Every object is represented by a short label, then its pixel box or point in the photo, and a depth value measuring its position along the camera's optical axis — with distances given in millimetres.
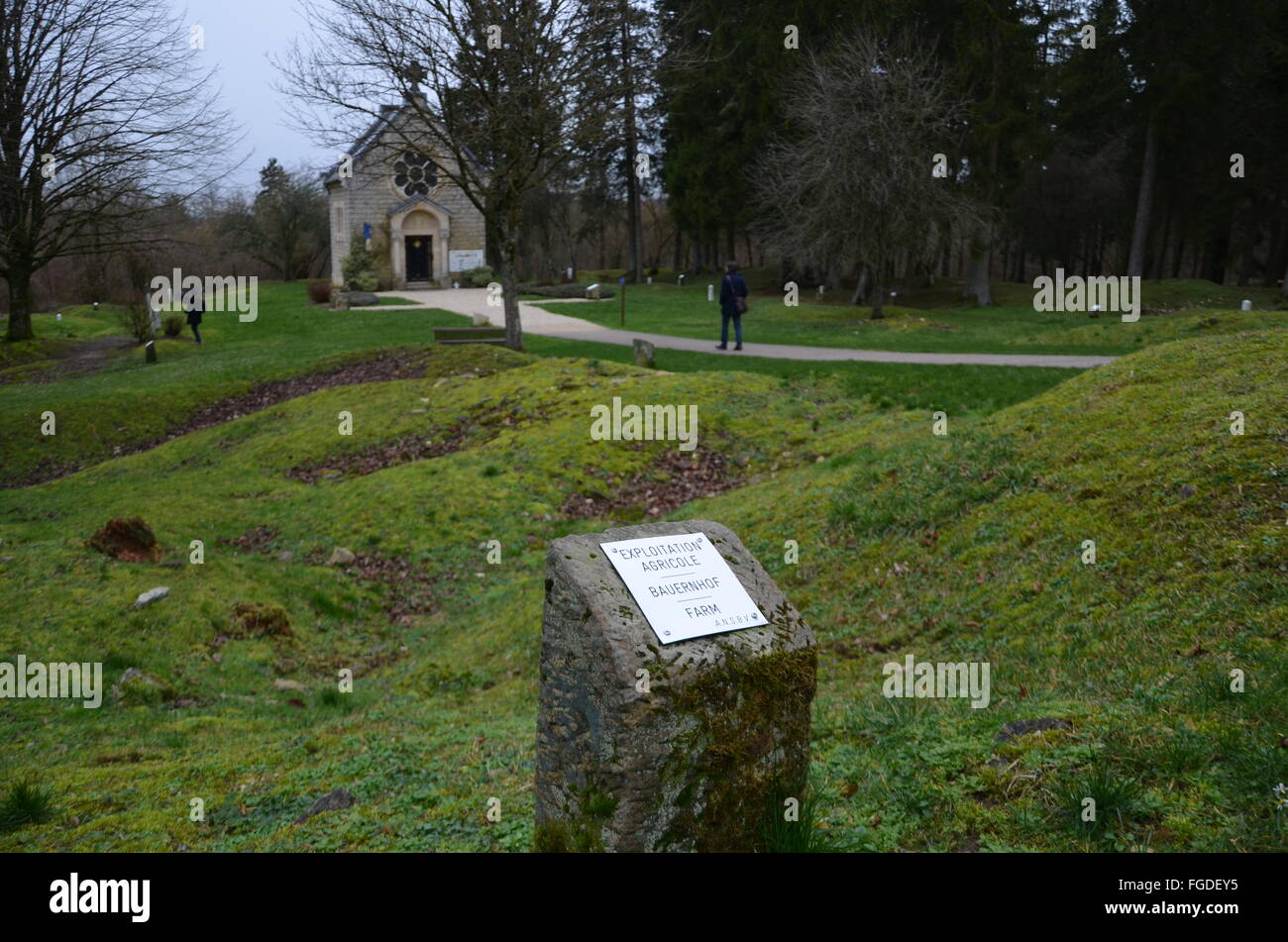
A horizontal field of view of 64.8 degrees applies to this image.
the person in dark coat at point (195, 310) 32938
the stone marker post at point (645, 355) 21328
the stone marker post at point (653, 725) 3547
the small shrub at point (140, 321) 32312
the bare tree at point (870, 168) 33312
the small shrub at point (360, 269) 51094
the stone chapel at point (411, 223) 53656
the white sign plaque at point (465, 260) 55531
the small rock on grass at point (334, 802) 5215
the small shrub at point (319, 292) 48300
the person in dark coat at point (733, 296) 23219
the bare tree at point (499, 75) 21281
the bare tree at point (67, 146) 28906
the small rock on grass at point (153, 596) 9406
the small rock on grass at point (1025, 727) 4715
